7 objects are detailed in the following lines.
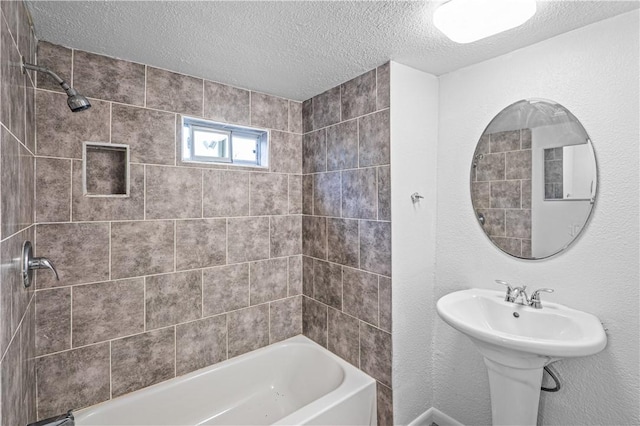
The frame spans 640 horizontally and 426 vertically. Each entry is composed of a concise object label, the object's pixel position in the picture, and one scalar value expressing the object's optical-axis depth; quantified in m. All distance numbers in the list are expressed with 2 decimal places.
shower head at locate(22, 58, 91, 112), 1.31
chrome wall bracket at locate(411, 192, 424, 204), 1.95
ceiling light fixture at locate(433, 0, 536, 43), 1.23
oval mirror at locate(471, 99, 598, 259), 1.52
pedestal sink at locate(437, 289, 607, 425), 1.24
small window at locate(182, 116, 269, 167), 2.07
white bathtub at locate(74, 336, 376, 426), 1.72
